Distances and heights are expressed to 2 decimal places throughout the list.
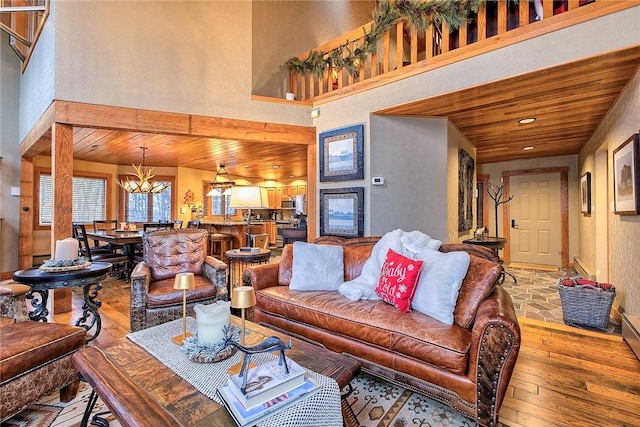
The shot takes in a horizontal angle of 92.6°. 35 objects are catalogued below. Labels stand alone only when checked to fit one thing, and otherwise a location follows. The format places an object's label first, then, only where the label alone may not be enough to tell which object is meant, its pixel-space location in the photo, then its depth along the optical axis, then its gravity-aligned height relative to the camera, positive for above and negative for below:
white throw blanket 2.49 -0.33
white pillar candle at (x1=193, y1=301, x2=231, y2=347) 1.53 -0.54
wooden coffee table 1.11 -0.70
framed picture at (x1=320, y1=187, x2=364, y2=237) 3.95 +0.06
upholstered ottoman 1.57 -0.80
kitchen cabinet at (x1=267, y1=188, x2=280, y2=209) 10.34 +0.62
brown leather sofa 1.59 -0.76
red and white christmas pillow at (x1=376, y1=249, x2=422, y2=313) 2.18 -0.48
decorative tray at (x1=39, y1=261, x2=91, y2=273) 2.40 -0.41
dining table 4.54 -0.32
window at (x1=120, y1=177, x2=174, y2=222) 7.72 +0.28
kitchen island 6.52 -0.27
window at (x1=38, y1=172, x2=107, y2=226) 6.28 +0.46
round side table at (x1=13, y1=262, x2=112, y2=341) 2.28 -0.50
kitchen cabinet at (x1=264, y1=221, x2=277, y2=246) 9.47 -0.43
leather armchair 2.69 -0.59
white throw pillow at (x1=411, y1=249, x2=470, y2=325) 2.01 -0.48
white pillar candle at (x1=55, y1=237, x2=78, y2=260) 2.59 -0.28
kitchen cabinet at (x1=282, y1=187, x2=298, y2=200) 10.16 +0.79
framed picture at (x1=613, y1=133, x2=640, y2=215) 2.62 +0.35
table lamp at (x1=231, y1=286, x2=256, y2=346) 1.42 -0.38
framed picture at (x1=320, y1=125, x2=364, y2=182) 3.95 +0.84
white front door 6.43 -0.08
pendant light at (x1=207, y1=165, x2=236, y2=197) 7.08 +0.84
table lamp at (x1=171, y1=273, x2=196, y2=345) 1.65 -0.37
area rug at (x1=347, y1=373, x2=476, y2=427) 1.74 -1.16
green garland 3.00 +2.14
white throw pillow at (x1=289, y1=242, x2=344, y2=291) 2.79 -0.48
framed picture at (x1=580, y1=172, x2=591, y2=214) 4.91 +0.38
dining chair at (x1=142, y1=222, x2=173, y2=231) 4.98 -0.15
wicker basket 3.04 -0.91
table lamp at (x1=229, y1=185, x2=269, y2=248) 3.62 +0.22
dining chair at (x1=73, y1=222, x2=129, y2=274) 4.45 -0.59
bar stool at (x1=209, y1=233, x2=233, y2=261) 6.41 -0.60
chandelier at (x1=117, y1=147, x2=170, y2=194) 6.01 +0.64
